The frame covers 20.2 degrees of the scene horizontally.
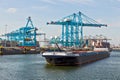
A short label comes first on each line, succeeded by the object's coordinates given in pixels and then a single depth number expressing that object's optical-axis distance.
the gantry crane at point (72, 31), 139.46
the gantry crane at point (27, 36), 164.12
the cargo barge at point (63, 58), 51.34
